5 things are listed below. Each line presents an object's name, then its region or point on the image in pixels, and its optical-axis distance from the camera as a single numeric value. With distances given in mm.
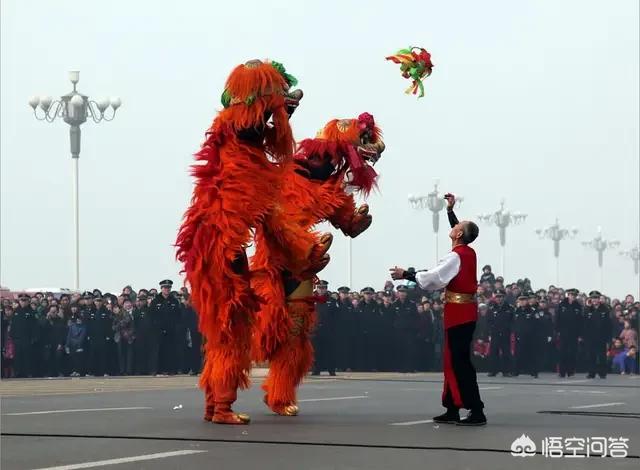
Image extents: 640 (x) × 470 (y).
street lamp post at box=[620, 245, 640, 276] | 93125
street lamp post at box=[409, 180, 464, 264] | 51312
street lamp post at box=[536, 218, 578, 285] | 77062
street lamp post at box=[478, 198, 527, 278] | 66625
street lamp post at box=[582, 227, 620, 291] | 87850
